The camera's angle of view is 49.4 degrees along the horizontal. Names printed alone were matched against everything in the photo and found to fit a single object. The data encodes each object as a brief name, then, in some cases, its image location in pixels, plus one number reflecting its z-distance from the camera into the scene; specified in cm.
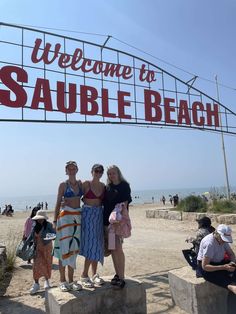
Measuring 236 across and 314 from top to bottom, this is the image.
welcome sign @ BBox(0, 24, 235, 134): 561
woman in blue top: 345
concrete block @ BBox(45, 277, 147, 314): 319
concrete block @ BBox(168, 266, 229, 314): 349
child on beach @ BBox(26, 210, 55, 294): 455
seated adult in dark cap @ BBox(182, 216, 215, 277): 387
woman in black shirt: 350
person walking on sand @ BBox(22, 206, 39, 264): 543
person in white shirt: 322
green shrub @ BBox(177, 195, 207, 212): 1287
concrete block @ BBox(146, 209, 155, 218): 1396
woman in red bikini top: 351
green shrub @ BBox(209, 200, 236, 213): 1207
